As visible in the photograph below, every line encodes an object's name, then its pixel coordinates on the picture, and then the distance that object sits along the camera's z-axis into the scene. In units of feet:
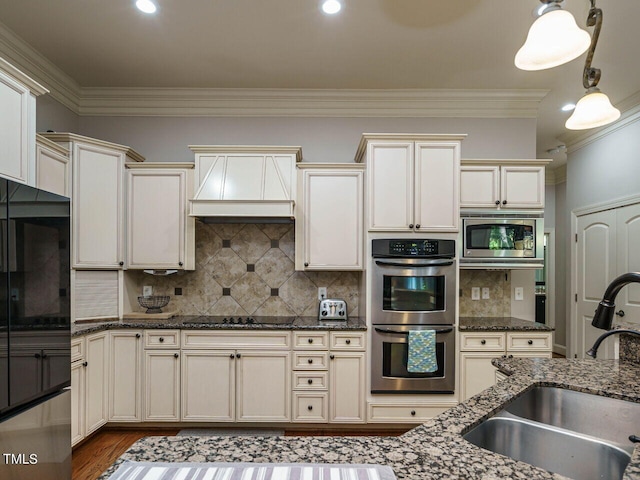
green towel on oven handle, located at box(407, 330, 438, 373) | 9.44
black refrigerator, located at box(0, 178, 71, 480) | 5.28
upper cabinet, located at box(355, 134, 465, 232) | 9.82
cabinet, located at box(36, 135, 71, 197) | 8.43
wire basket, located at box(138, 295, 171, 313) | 10.95
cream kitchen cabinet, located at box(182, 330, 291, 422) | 9.63
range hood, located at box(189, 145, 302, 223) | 9.98
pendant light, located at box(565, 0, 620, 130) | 5.49
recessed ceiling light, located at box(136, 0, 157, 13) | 7.66
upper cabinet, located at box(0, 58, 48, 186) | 6.40
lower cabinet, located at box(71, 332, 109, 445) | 8.45
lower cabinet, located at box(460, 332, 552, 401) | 9.72
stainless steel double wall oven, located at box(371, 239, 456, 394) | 9.57
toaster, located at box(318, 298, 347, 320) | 10.59
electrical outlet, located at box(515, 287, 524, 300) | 11.71
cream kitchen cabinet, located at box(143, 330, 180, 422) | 9.63
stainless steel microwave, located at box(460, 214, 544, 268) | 10.31
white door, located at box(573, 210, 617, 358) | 13.03
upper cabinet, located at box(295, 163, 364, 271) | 10.48
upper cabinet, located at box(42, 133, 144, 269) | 9.55
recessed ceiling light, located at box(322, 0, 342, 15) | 7.63
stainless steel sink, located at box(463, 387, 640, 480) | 3.47
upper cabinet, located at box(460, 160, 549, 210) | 10.53
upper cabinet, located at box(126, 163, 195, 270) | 10.51
